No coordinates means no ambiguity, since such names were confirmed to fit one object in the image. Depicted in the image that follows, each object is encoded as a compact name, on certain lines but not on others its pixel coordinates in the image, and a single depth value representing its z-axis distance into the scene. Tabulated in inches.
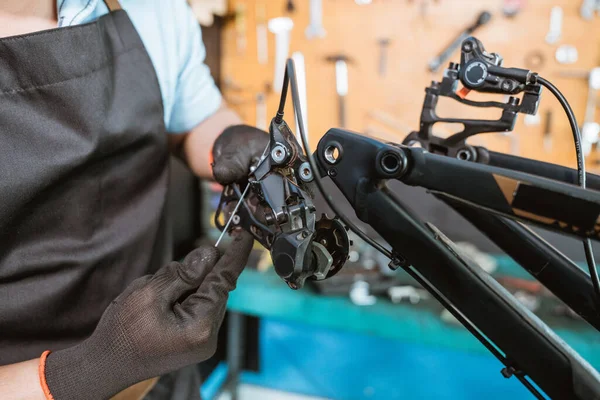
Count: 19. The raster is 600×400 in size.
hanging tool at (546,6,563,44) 60.1
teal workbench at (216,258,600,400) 49.9
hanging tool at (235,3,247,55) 72.8
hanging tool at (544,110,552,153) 63.1
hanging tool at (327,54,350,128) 68.9
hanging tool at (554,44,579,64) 60.4
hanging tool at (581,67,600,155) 59.6
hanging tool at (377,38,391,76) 66.7
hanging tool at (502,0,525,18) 61.1
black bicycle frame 13.2
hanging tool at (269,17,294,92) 70.8
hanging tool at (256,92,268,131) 75.0
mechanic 20.2
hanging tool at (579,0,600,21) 58.2
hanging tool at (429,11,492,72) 61.4
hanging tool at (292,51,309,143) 71.3
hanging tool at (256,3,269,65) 71.9
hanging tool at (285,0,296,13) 69.7
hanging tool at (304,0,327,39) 68.9
